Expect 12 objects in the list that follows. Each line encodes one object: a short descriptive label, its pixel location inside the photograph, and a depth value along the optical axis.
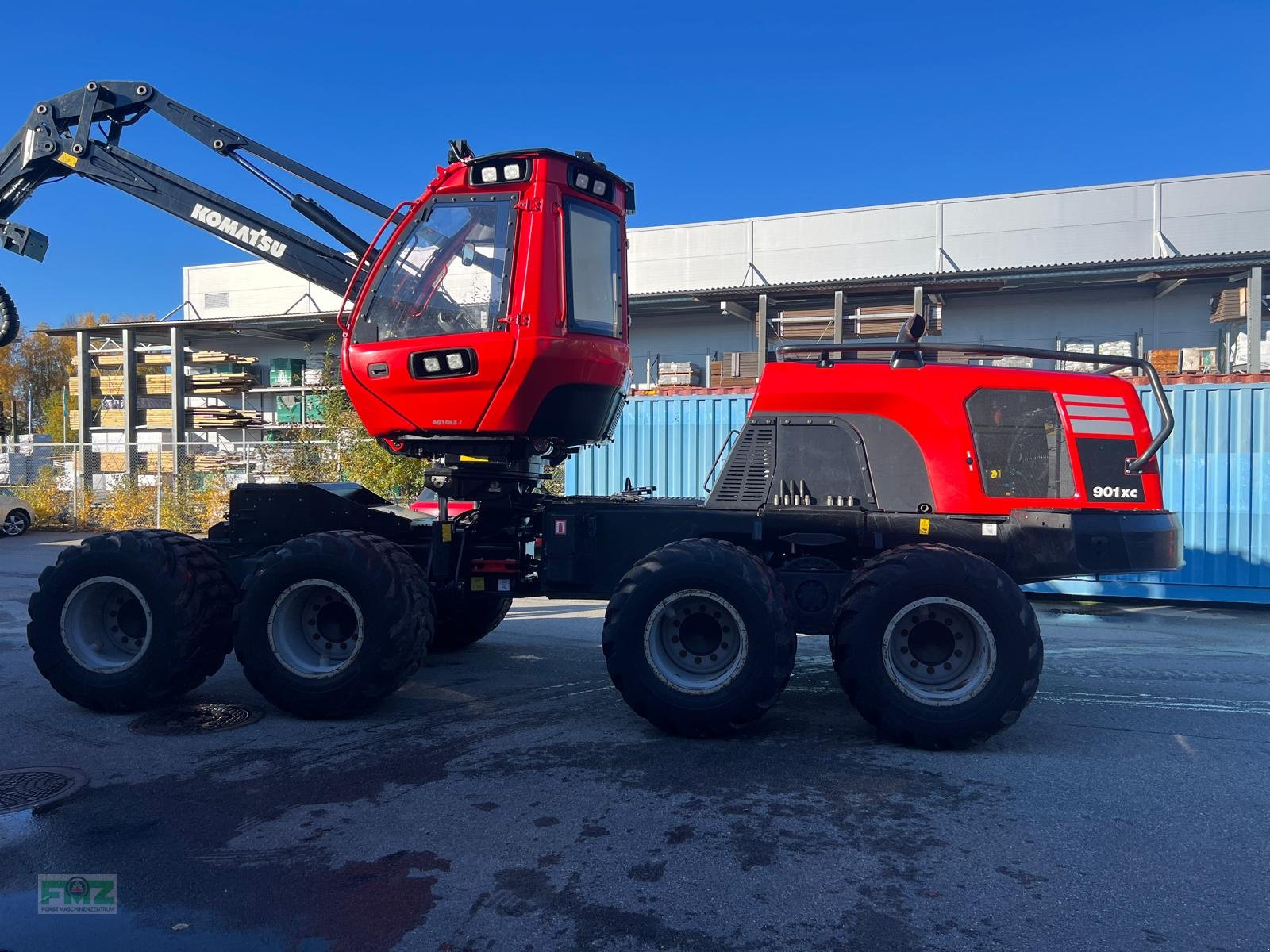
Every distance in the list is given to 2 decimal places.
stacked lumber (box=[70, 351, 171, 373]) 29.73
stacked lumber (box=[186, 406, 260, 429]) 29.11
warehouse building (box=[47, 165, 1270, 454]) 18.28
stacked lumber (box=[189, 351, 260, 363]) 29.00
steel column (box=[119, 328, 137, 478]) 28.52
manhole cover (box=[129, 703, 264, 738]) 5.82
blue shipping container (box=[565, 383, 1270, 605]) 11.73
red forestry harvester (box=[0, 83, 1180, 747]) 5.32
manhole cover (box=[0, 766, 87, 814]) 4.55
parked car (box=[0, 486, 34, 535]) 20.78
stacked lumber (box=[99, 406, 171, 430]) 29.14
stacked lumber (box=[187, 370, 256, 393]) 28.86
